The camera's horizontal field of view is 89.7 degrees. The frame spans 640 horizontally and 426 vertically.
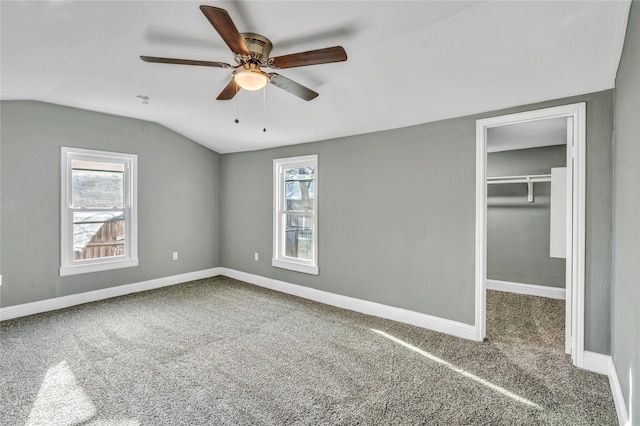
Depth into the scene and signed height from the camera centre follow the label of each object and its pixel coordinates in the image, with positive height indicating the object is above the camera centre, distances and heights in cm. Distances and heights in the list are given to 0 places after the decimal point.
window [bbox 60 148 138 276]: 395 +0
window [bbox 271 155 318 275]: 457 -1
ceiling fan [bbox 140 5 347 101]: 176 +92
